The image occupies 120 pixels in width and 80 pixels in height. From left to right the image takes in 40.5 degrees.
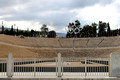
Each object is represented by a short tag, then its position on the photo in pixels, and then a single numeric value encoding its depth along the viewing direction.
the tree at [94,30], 96.80
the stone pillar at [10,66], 11.01
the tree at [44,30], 121.88
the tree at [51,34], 120.91
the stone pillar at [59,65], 10.86
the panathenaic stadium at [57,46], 53.48
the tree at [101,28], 98.55
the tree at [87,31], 98.12
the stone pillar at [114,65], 10.85
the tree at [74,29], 106.26
